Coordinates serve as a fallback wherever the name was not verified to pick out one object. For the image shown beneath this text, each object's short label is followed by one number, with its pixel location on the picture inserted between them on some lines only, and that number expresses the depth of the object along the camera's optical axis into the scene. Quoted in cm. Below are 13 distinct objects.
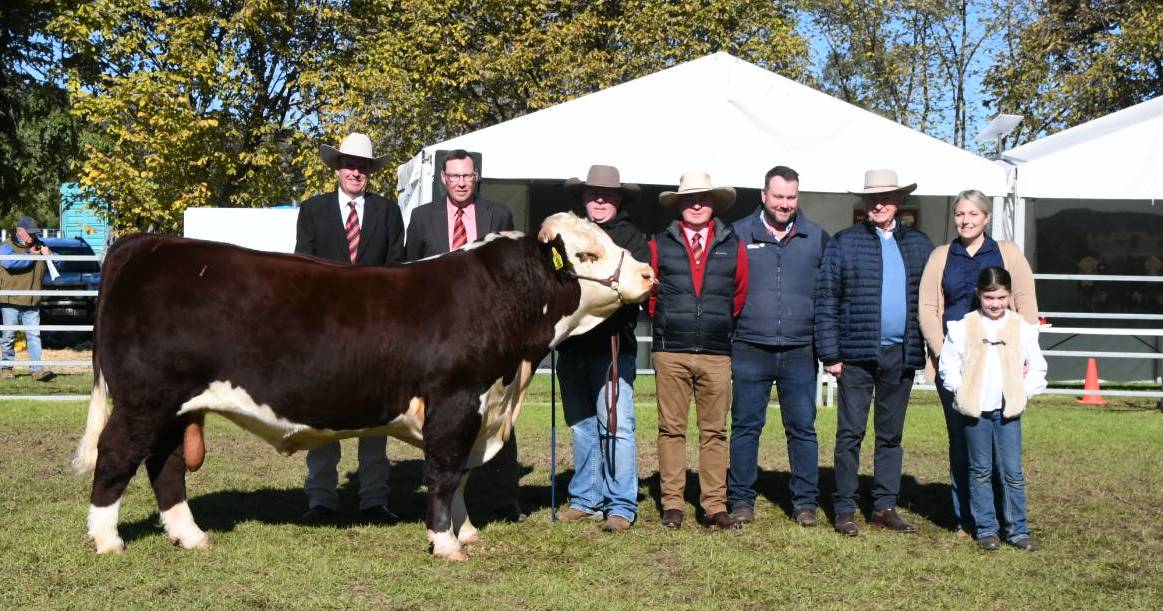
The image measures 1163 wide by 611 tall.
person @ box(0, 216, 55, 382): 1422
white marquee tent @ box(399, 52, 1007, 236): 1222
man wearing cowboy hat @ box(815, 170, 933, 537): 645
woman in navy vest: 632
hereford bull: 550
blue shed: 4575
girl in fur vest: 614
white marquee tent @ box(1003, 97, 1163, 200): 1260
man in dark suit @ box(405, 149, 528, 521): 650
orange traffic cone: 1323
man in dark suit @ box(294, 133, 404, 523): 662
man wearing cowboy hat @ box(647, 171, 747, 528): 647
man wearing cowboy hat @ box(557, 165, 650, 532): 654
